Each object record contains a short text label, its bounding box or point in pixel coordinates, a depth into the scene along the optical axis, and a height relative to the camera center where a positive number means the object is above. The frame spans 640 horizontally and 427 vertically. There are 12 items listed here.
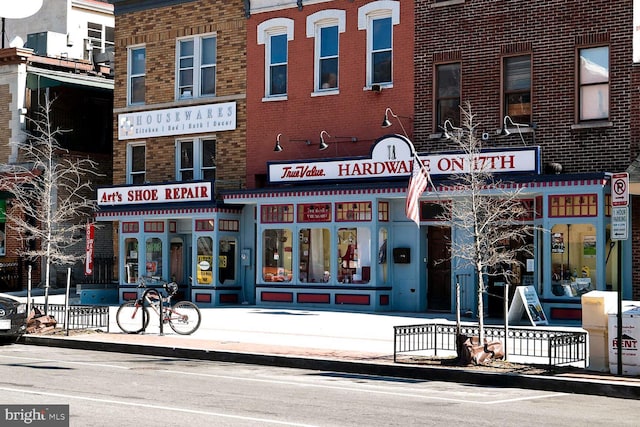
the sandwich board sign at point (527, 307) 22.03 -0.90
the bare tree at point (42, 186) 34.97 +2.78
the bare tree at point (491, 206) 22.58 +1.47
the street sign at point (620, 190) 14.22 +1.12
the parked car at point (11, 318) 19.66 -1.11
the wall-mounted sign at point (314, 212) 27.83 +1.50
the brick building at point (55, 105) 36.06 +5.93
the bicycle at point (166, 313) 21.20 -1.07
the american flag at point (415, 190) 18.44 +1.43
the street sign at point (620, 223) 14.35 +0.65
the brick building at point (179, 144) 30.73 +3.97
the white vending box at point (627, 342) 14.20 -1.08
